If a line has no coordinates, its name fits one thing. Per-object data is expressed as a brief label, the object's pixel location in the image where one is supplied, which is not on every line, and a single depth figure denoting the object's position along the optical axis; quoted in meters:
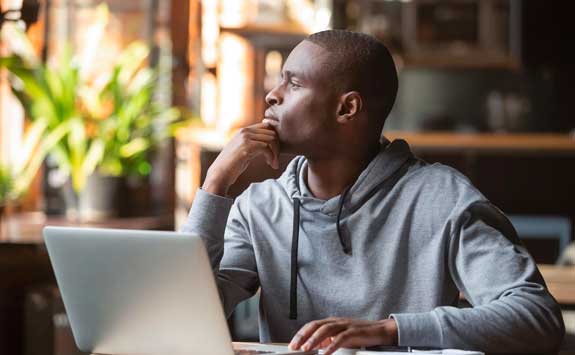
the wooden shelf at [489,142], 8.51
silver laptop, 2.07
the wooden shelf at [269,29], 8.87
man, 2.53
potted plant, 7.66
